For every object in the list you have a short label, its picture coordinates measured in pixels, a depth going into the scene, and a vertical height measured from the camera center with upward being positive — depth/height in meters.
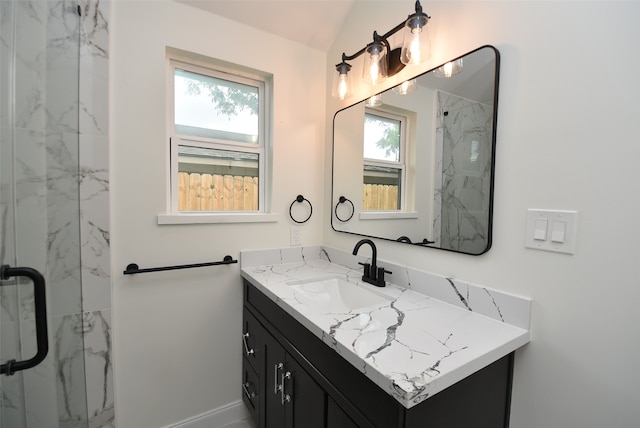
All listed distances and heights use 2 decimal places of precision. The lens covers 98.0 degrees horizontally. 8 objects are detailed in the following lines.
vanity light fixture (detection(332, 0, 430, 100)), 1.14 +0.70
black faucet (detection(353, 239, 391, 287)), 1.34 -0.34
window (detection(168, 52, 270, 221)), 1.56 +0.37
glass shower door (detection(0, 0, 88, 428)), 0.86 -0.04
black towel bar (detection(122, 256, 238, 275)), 1.37 -0.36
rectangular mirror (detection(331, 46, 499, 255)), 1.03 +0.22
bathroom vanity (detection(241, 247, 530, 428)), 0.70 -0.43
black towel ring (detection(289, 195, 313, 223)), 1.81 +0.01
